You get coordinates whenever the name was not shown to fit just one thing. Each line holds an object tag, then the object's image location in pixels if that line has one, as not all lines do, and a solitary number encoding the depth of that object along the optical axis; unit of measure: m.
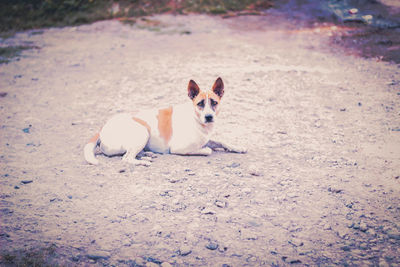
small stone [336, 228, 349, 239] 3.23
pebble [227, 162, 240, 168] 4.61
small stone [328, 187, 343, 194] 3.94
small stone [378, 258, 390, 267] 2.82
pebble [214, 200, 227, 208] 3.76
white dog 4.62
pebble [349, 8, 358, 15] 11.94
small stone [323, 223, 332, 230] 3.35
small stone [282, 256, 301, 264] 2.94
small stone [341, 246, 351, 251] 3.06
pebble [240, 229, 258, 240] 3.27
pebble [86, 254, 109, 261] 3.00
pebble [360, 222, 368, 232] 3.29
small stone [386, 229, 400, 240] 3.15
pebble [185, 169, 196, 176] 4.41
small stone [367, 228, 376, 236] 3.23
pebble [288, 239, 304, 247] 3.14
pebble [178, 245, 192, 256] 3.08
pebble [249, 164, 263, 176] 4.38
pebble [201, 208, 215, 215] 3.65
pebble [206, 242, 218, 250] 3.14
